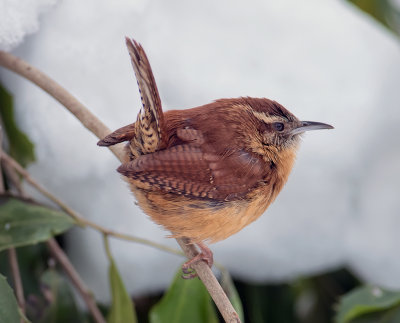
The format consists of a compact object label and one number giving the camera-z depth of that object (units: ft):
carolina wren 11.74
